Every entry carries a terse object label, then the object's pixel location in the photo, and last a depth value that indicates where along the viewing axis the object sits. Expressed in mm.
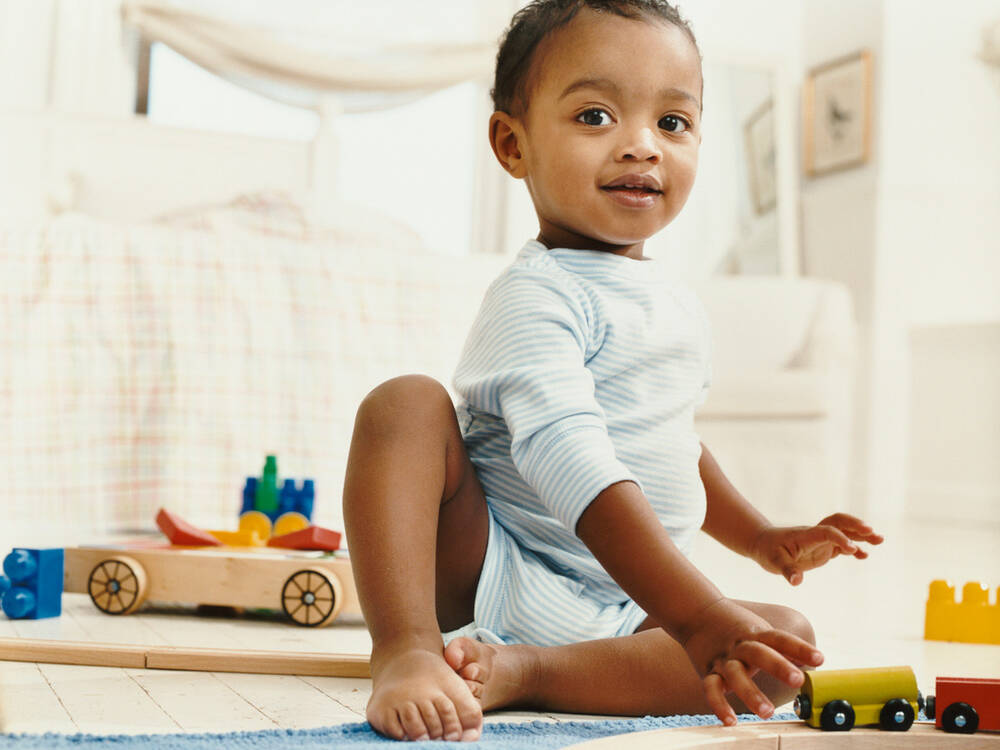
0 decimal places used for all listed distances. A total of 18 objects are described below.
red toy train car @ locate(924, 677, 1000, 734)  615
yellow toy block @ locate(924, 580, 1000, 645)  1256
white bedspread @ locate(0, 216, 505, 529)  1942
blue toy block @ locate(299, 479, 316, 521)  1532
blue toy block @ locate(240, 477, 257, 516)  1538
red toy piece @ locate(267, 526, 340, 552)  1218
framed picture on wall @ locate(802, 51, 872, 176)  3709
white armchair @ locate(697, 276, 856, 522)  2988
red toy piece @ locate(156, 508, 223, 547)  1229
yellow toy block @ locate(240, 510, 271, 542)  1347
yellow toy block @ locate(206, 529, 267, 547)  1304
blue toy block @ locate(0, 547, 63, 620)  1065
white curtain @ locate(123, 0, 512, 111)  3539
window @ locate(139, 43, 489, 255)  3684
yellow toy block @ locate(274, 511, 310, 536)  1396
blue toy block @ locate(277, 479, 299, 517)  1538
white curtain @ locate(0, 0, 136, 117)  3498
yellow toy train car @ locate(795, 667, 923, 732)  607
